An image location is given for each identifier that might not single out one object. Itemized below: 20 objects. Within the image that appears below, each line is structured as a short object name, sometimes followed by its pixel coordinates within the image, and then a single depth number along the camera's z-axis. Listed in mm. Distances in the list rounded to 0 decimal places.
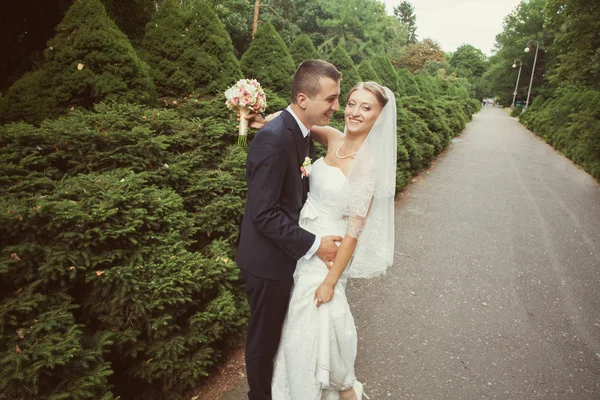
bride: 2283
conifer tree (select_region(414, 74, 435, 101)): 21625
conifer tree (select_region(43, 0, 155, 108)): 4637
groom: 2084
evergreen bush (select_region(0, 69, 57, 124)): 4541
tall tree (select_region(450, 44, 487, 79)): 88625
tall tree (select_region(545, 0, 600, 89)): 15234
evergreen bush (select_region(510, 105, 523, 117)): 41562
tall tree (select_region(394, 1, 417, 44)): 99075
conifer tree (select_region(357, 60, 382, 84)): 15055
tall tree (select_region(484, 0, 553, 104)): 50125
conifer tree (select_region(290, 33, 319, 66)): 11359
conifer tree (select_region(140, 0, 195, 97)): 6430
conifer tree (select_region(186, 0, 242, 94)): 6539
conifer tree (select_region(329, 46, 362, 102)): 12684
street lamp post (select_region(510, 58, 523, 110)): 49844
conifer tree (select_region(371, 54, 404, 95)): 17656
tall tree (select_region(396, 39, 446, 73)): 61688
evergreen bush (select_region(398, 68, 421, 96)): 20406
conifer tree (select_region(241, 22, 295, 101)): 8727
